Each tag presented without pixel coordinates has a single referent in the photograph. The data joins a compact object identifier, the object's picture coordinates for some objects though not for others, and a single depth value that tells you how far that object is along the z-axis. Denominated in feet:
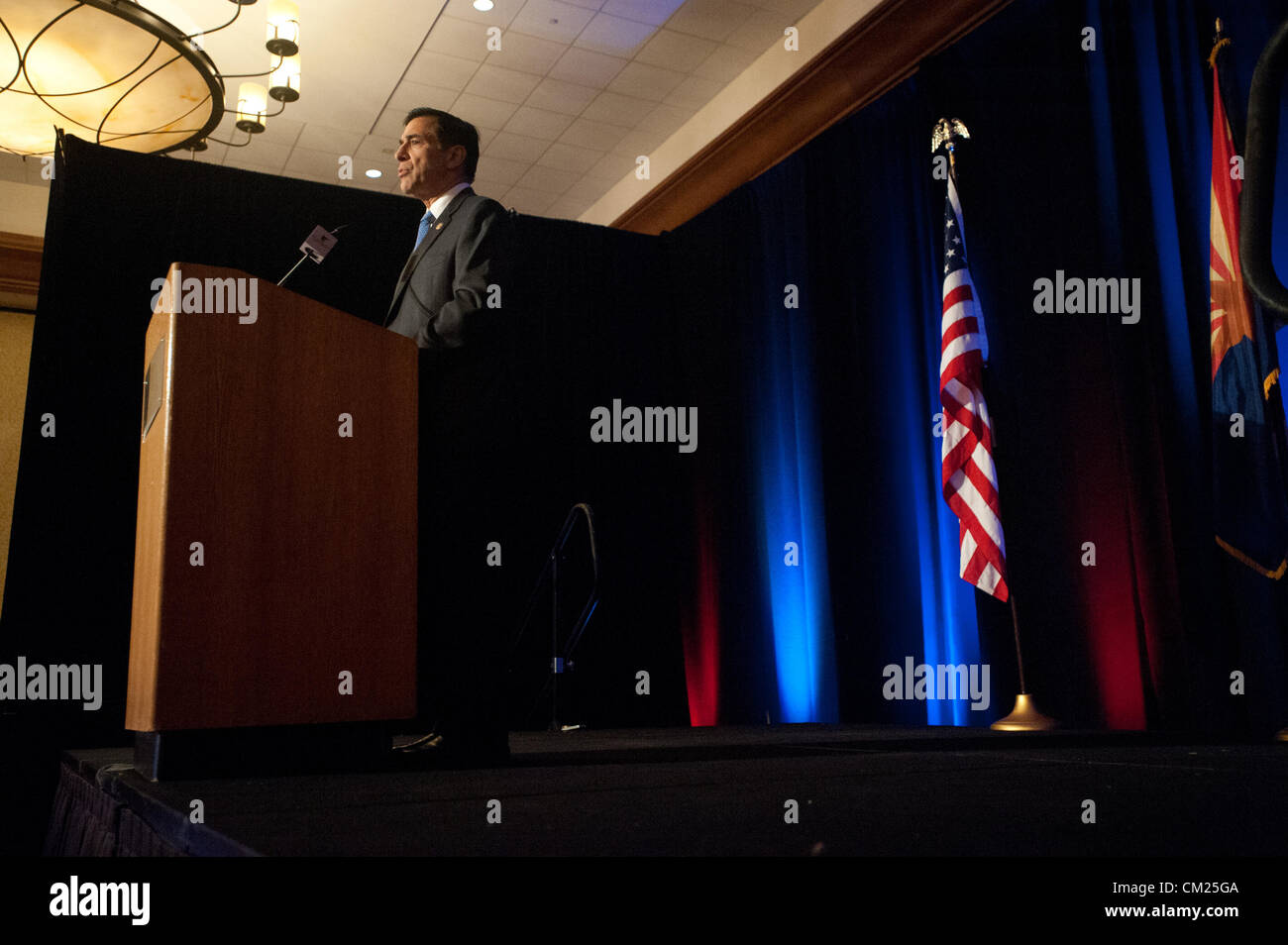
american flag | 11.19
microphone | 5.62
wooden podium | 4.66
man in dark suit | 5.74
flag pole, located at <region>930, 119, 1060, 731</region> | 9.96
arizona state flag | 8.63
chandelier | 9.91
